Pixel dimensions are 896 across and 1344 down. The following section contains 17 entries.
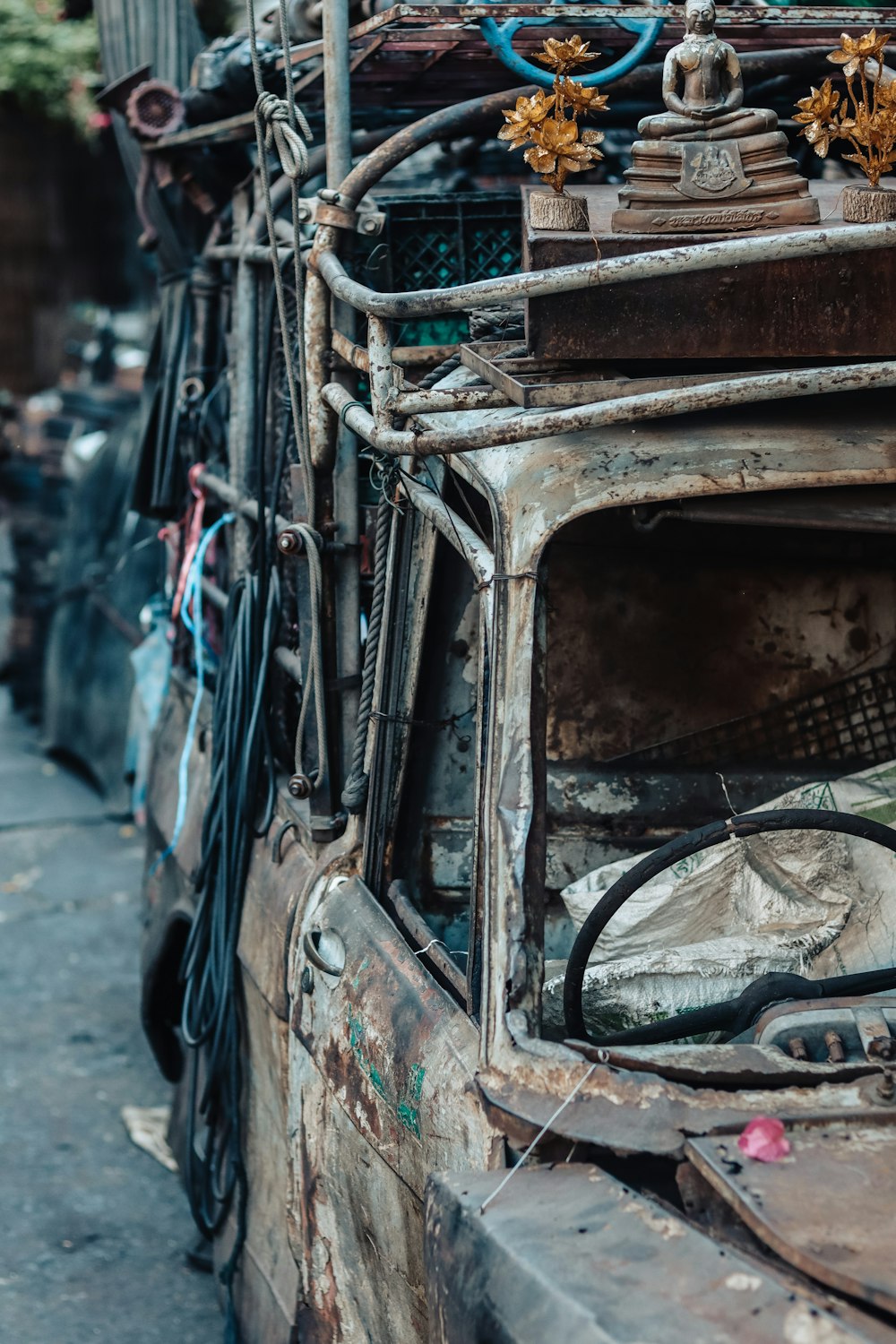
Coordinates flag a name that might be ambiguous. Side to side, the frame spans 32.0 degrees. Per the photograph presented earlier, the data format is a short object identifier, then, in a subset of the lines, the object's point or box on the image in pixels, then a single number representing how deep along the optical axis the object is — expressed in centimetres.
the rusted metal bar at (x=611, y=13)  293
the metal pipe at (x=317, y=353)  304
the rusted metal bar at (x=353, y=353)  254
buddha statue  227
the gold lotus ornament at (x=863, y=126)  224
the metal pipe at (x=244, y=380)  393
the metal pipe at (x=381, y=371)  230
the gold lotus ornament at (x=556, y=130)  228
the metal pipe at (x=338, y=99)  306
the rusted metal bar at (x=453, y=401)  218
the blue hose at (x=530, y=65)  299
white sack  256
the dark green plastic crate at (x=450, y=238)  339
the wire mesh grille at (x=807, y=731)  328
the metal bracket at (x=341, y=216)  301
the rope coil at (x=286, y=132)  309
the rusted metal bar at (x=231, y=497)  374
